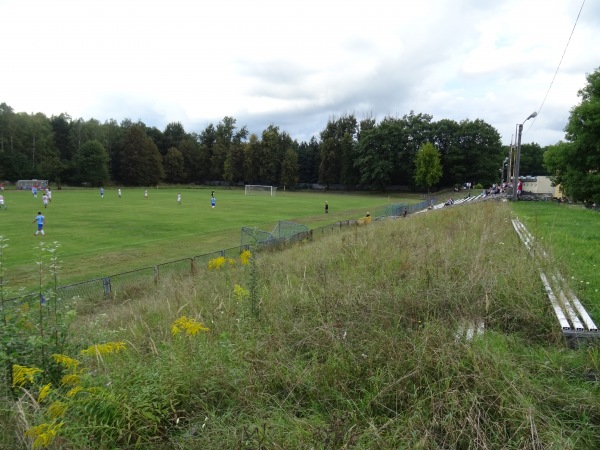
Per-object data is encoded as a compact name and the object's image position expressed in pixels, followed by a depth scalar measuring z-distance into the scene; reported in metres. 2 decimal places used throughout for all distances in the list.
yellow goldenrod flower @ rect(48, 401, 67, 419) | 3.13
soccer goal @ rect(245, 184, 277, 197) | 84.81
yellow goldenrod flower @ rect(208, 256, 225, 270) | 8.76
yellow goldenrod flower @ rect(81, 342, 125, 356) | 3.97
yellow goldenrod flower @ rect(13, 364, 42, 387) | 3.57
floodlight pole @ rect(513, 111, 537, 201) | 24.29
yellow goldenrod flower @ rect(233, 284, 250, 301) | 5.87
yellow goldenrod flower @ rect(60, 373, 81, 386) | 3.59
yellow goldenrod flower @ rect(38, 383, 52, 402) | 3.29
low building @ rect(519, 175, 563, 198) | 66.75
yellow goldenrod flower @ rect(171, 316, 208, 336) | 4.45
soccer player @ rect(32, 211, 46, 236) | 22.95
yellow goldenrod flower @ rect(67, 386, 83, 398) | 3.27
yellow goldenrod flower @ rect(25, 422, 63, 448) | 2.87
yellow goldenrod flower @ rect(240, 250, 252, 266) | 8.20
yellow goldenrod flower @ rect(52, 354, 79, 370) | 3.78
